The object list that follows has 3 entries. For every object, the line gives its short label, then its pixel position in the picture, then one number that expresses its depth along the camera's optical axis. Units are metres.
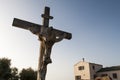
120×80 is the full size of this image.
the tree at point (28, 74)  21.24
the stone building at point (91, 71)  28.34
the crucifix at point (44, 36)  2.77
